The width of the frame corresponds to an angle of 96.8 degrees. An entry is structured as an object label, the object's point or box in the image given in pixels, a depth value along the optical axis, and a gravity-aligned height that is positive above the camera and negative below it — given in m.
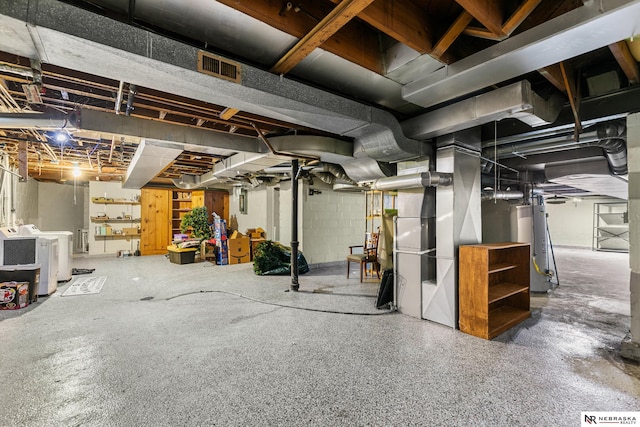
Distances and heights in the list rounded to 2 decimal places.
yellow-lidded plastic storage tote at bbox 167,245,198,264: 7.35 -0.97
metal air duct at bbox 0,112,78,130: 2.79 +1.00
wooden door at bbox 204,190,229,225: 9.40 +0.52
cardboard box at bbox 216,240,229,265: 7.23 -0.91
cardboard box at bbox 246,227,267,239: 7.85 -0.46
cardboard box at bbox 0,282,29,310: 3.75 -1.02
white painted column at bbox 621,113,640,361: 2.55 -0.08
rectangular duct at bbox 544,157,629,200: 4.42 +0.68
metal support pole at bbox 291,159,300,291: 4.87 -0.20
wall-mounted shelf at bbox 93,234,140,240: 8.42 -0.55
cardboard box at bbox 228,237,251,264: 7.33 -0.86
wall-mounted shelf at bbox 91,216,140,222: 8.31 -0.03
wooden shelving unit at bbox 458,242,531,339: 3.04 -0.87
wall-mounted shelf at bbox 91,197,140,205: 8.31 +0.50
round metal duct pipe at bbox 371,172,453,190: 3.23 +0.43
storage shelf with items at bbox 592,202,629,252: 10.62 -0.44
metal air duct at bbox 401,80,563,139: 2.36 +0.98
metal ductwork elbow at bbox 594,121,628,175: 2.87 +0.81
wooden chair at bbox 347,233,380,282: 5.52 -0.80
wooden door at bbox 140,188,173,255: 8.84 -0.10
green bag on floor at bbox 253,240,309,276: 6.07 -0.95
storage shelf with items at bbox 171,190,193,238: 9.51 +0.40
